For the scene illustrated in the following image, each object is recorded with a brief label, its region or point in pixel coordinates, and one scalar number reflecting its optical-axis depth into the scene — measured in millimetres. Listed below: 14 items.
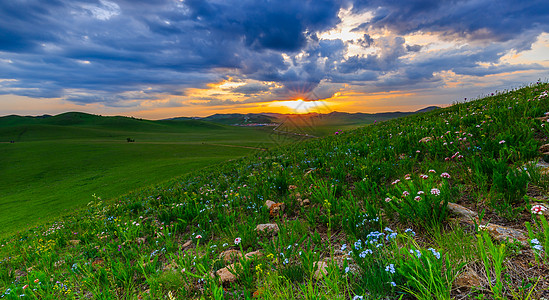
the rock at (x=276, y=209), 4586
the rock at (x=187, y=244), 4255
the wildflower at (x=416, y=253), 2023
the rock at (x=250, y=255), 2977
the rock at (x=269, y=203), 4967
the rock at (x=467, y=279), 1911
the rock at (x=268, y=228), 3882
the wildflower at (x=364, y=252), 2225
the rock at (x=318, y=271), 2454
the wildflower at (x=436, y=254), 1927
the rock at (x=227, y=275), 2737
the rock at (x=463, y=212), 2760
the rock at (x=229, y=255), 3097
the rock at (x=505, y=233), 2230
